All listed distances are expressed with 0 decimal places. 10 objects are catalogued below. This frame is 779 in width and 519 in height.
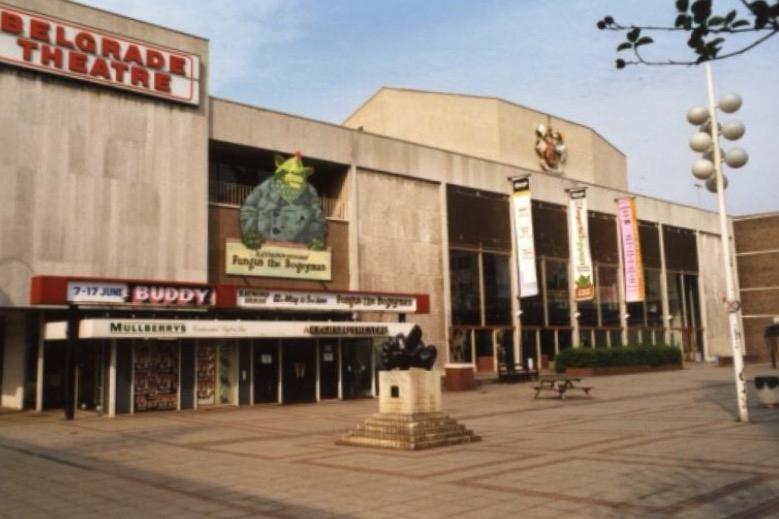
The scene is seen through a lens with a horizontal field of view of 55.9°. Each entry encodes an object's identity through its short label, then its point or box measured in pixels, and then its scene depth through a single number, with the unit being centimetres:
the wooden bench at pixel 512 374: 3484
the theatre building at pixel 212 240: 2359
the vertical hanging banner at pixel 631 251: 4816
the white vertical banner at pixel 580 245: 4462
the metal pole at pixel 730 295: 1705
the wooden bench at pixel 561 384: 2529
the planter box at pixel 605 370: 3838
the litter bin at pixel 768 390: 2048
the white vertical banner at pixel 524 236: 4066
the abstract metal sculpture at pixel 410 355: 1549
